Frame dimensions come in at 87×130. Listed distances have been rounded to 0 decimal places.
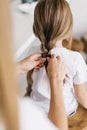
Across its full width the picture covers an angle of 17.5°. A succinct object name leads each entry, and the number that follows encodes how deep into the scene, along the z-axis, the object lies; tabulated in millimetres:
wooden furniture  969
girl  854
